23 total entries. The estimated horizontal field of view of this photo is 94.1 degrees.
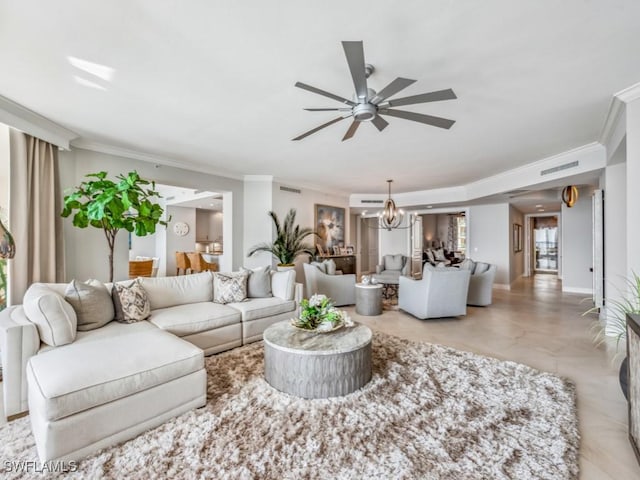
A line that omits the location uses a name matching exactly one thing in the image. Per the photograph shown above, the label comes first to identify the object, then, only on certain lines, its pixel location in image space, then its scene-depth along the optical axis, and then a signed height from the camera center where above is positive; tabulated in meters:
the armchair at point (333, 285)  5.67 -0.88
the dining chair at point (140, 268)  6.94 -0.65
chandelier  7.05 +0.67
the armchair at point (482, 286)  5.78 -0.92
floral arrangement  2.83 -0.76
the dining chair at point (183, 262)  8.46 -0.61
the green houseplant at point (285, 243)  6.38 -0.08
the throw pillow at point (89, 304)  2.74 -0.60
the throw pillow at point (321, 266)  5.86 -0.52
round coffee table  2.41 -1.03
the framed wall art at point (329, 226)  7.63 +0.37
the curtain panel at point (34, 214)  3.31 +0.32
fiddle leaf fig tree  3.27 +0.38
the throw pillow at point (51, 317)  2.34 -0.61
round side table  5.12 -1.04
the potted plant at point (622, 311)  2.25 -0.92
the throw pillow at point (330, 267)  6.02 -0.55
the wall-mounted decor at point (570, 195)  5.31 +0.79
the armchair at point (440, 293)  4.64 -0.85
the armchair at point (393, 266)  7.28 -0.69
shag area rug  1.68 -1.29
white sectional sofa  1.74 -0.89
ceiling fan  1.79 +1.03
